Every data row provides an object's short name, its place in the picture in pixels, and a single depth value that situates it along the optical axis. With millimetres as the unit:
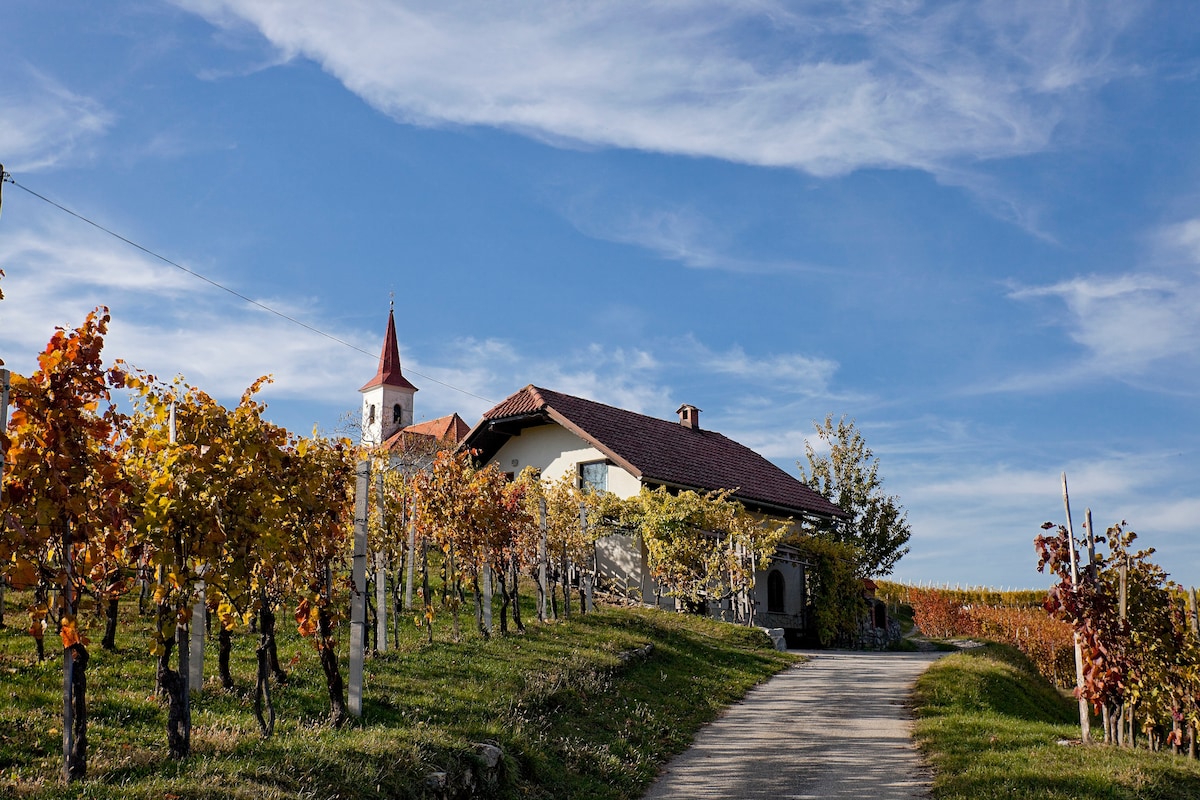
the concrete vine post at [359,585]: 9477
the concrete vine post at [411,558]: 16047
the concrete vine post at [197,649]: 9914
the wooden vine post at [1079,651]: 11906
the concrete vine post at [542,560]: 18203
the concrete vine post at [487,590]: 15769
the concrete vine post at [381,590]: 13016
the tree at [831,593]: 26953
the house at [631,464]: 25359
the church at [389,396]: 64681
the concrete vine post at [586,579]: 20992
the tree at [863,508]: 37250
